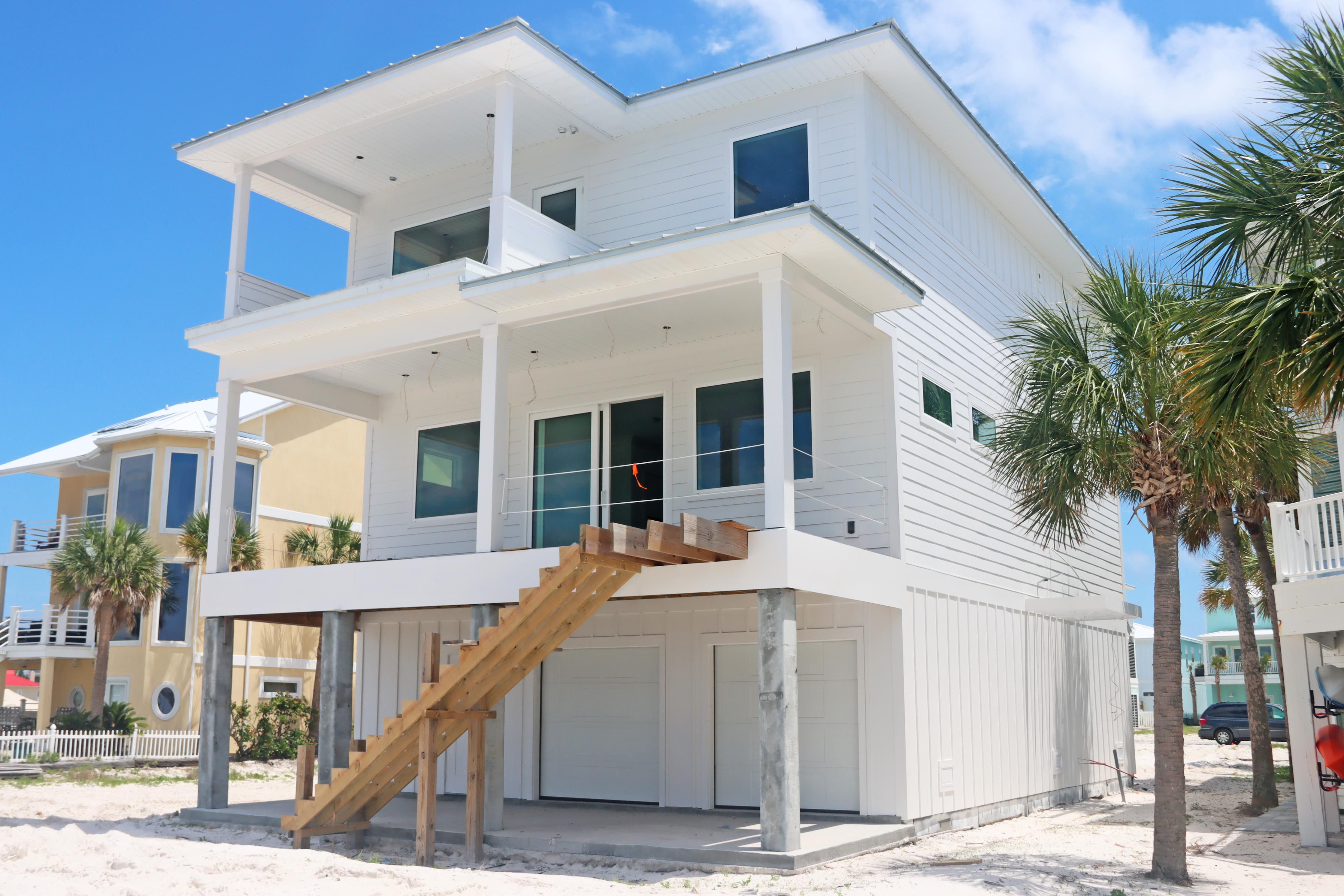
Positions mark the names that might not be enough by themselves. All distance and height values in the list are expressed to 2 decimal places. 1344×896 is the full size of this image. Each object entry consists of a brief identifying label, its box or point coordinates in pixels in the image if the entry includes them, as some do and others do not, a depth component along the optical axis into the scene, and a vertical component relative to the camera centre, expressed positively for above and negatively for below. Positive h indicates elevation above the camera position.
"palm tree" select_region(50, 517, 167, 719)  27.23 +1.72
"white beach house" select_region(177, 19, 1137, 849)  13.34 +3.51
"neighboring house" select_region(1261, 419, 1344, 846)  12.55 +0.43
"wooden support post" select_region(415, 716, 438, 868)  11.67 -1.47
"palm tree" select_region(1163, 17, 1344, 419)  8.05 +3.24
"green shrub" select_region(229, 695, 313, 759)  27.72 -1.81
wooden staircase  11.20 -0.28
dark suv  36.94 -2.06
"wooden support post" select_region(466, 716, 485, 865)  11.77 -1.40
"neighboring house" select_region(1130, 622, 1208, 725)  57.47 -0.30
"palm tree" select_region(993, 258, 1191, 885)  11.02 +2.29
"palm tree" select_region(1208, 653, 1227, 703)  49.31 -0.37
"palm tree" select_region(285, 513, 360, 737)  31.00 +2.85
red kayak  12.30 -0.92
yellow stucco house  29.23 +3.70
